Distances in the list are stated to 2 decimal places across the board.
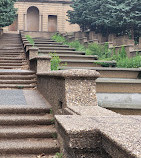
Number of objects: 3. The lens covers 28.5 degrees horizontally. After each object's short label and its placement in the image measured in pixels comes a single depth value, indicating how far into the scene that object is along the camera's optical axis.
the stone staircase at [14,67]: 9.70
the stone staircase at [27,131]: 4.61
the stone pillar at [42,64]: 9.02
